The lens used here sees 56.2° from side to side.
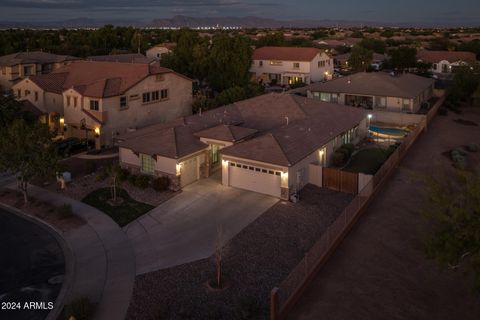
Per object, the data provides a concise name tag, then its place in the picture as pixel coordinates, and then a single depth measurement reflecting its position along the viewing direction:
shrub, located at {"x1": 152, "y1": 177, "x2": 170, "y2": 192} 28.00
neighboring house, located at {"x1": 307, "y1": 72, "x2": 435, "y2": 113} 51.36
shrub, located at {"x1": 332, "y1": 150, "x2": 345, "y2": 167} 32.81
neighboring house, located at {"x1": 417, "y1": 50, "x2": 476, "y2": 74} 91.12
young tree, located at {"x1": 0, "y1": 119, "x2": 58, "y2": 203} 25.11
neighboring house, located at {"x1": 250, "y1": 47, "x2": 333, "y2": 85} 76.06
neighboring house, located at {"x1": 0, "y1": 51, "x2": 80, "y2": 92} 60.81
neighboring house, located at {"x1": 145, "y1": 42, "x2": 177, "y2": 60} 94.29
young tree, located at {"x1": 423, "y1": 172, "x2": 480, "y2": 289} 11.48
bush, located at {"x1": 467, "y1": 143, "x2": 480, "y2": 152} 38.91
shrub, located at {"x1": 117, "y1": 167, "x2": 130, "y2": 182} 29.98
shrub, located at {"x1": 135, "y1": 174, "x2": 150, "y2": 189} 28.81
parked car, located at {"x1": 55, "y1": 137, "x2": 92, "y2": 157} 37.94
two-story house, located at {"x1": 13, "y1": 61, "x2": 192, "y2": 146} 39.53
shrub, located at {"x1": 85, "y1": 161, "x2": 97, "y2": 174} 32.50
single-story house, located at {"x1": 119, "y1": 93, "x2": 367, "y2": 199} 27.50
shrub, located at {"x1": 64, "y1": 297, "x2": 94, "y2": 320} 15.51
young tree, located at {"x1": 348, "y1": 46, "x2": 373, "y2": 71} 82.25
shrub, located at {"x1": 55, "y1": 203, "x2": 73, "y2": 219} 24.41
